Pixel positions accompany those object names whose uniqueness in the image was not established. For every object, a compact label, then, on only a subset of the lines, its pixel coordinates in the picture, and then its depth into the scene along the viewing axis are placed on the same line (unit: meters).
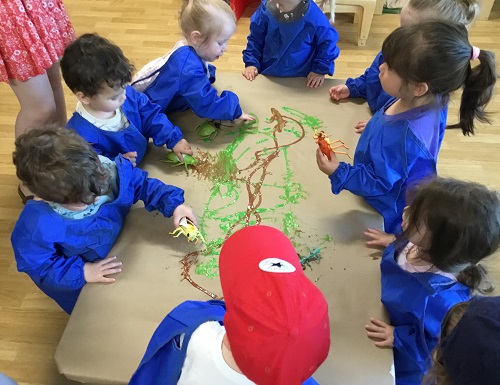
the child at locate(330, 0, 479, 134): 1.32
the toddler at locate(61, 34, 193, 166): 1.21
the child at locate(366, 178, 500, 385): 0.87
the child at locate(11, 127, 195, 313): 1.00
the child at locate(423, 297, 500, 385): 0.56
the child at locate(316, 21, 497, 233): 1.07
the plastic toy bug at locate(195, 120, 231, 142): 1.49
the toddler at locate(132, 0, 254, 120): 1.42
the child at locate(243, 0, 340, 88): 1.60
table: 1.00
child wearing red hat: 0.59
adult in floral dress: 1.37
